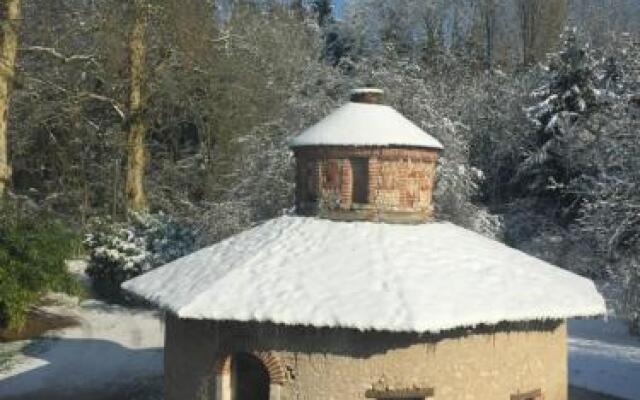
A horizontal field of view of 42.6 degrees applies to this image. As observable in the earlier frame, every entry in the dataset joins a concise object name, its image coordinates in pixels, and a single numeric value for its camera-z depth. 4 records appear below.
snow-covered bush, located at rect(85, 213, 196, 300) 24.92
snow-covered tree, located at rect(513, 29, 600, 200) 30.30
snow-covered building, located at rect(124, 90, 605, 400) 10.46
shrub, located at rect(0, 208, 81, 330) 20.64
